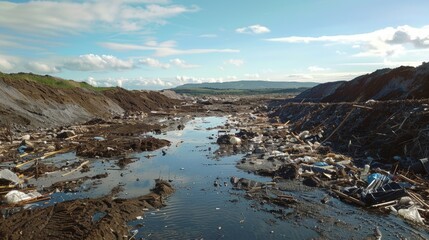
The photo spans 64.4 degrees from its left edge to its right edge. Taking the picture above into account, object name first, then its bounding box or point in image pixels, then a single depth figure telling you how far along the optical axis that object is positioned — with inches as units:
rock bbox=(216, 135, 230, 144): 673.2
